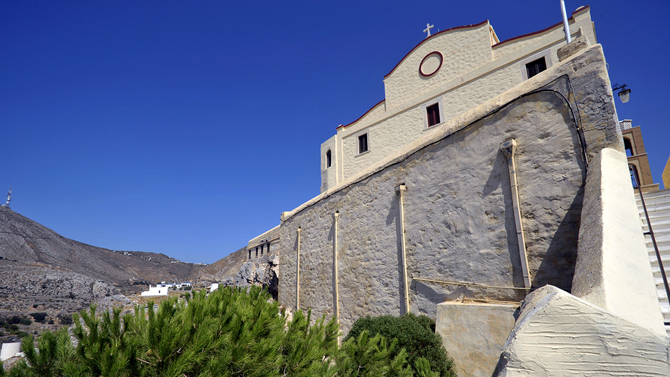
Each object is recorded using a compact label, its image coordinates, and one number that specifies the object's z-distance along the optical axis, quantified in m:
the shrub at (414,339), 4.51
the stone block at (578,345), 1.84
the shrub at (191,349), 2.23
